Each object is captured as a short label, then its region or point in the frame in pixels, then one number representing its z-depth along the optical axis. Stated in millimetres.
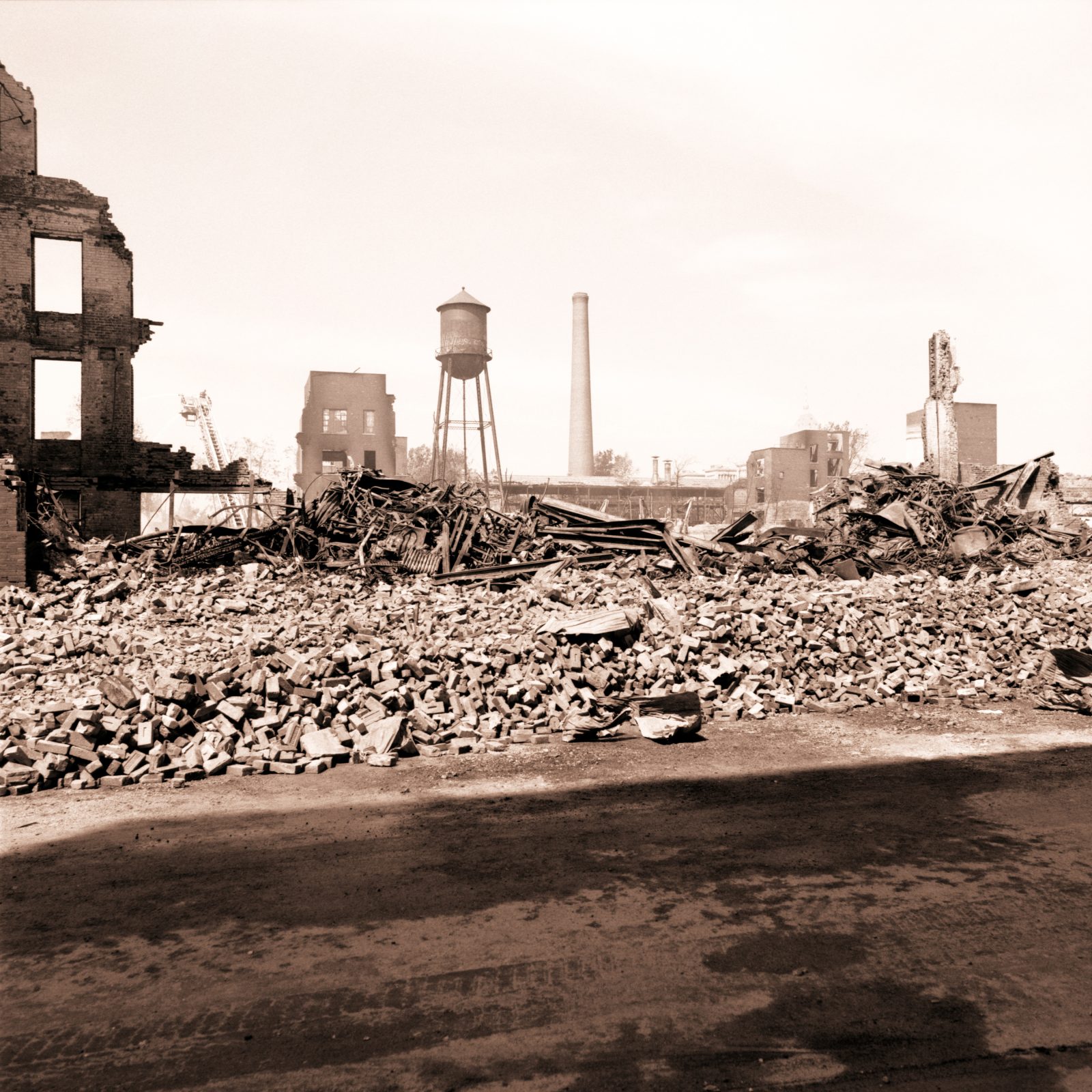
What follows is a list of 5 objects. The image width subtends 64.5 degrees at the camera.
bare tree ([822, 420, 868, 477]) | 61291
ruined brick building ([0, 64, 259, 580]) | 21500
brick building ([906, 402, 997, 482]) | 47031
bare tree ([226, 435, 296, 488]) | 57031
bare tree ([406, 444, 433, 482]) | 64225
